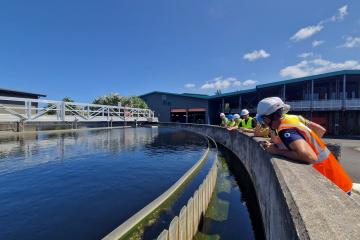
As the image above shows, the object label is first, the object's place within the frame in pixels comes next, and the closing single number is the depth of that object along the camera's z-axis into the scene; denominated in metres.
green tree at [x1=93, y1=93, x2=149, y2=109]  53.78
